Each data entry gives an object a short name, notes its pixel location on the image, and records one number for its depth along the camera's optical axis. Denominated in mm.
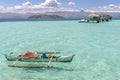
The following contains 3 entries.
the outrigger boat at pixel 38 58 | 8557
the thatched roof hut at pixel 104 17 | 42601
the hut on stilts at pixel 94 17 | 36602
